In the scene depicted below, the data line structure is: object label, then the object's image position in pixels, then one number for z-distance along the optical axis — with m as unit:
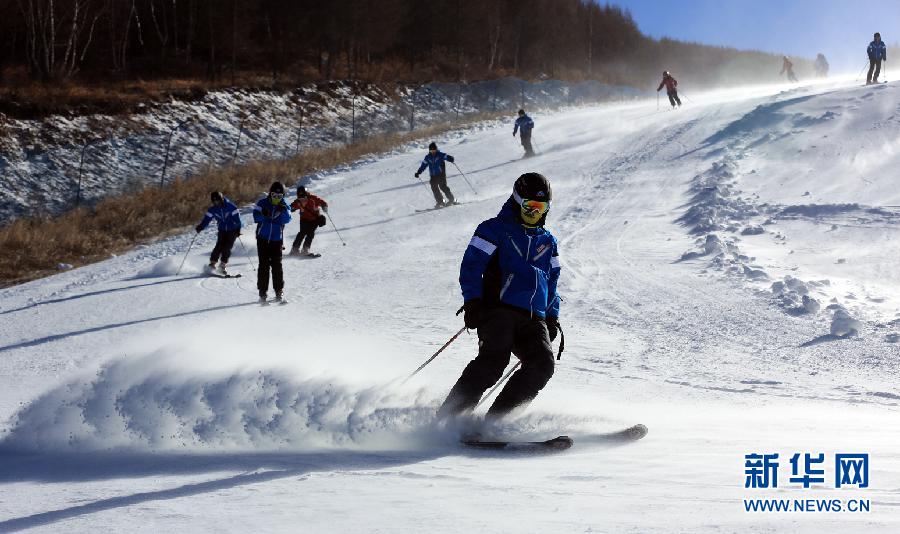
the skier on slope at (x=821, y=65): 55.55
